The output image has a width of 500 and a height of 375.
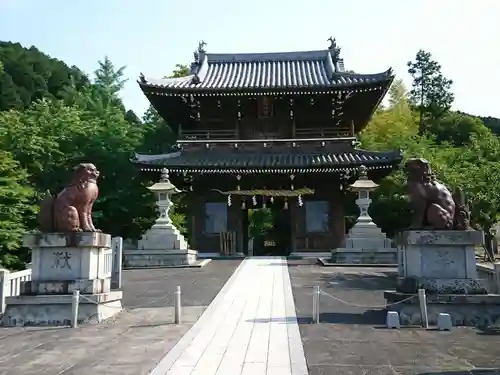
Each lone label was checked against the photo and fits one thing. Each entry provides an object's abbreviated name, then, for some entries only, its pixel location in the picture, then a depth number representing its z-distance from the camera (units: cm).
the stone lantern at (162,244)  2153
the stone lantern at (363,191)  2231
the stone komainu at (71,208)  946
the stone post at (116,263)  1292
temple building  2464
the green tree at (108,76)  4914
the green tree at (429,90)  6244
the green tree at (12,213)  1875
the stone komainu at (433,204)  938
